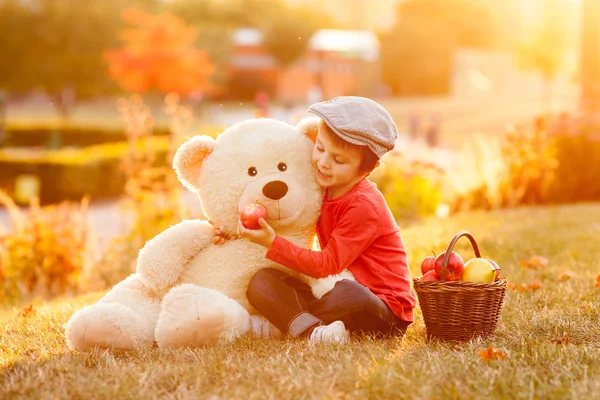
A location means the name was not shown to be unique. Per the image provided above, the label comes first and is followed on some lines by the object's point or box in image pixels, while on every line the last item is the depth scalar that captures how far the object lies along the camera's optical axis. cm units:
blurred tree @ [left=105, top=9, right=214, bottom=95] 3866
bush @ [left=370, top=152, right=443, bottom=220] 916
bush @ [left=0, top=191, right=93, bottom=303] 688
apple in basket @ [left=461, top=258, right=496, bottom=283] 357
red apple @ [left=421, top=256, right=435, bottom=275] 374
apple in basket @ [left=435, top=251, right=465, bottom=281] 363
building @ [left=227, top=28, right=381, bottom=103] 4984
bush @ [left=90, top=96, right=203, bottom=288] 701
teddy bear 360
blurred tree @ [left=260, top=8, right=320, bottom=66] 4900
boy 358
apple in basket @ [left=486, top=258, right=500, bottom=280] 361
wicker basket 345
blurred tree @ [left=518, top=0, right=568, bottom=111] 3828
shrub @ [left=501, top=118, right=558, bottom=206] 996
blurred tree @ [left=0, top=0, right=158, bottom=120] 4206
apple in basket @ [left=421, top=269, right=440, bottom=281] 366
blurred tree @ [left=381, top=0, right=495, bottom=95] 4647
